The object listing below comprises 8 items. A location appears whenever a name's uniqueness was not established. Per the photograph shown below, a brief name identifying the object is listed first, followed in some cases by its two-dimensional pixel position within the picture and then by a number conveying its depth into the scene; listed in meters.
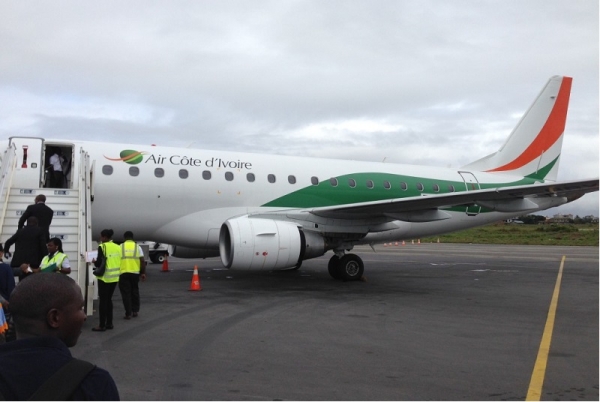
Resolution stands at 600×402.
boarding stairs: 10.91
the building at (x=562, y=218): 127.53
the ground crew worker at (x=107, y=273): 8.42
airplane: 12.62
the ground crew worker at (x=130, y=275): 9.30
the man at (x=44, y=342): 1.75
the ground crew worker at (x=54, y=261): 7.88
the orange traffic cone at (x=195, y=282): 12.82
